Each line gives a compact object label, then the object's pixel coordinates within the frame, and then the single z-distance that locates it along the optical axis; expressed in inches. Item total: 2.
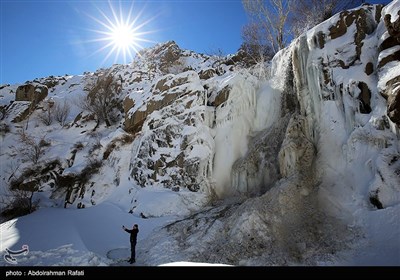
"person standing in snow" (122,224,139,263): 375.9
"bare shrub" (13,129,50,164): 853.8
